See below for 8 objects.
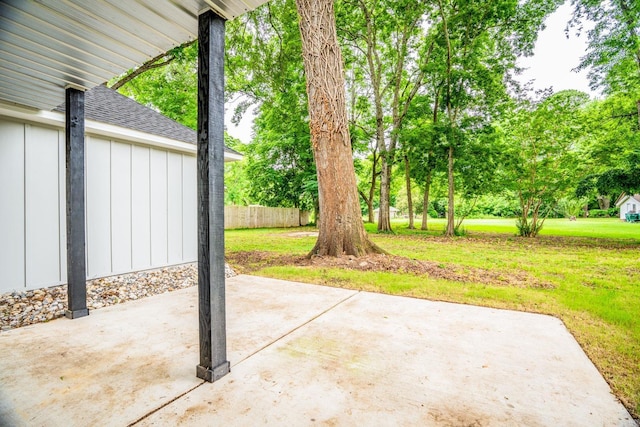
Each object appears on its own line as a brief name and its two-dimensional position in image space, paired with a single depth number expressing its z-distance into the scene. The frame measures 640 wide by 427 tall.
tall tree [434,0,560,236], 10.20
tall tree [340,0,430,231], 11.55
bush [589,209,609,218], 33.34
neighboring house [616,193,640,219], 35.24
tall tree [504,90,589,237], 9.65
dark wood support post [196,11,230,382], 1.72
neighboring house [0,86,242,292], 3.64
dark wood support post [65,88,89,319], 2.80
